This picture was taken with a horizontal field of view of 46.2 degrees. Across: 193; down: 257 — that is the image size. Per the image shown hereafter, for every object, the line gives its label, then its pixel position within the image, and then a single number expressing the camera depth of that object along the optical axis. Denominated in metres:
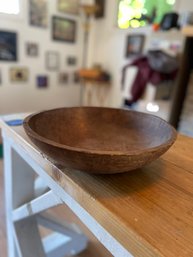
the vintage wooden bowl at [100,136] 0.39
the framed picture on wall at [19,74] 2.52
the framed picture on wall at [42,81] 2.75
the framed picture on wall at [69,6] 2.63
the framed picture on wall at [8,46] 2.36
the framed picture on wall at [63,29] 2.67
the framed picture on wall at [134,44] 2.43
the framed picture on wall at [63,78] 2.92
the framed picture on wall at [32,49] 2.56
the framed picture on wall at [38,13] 2.44
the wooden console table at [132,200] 0.33
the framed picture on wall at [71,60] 2.91
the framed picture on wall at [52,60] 2.74
